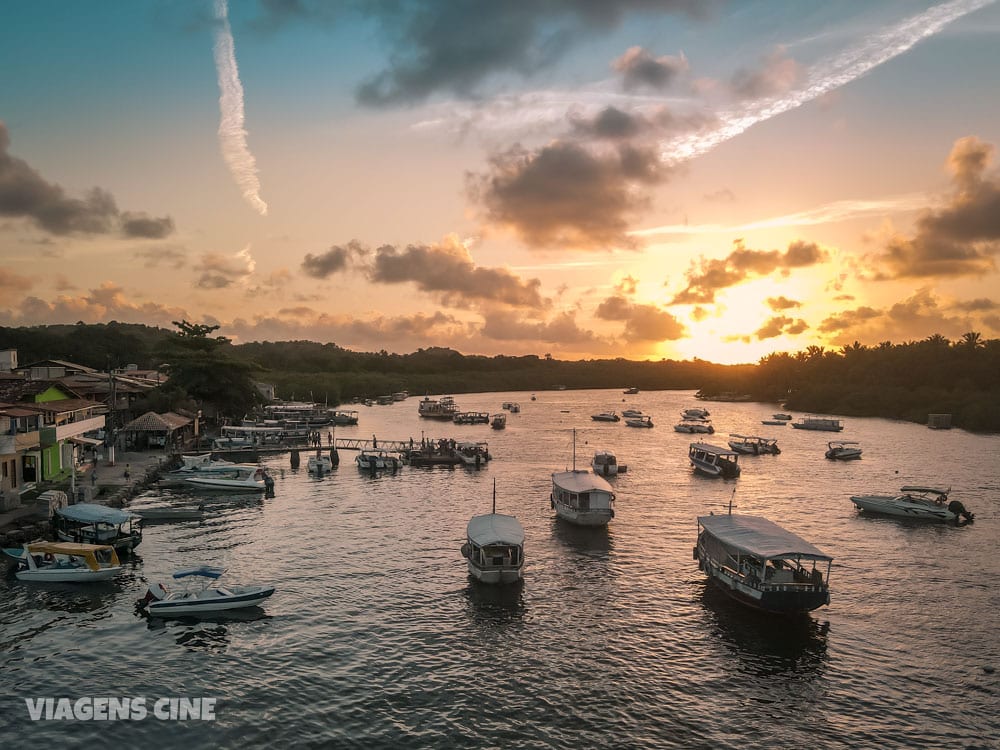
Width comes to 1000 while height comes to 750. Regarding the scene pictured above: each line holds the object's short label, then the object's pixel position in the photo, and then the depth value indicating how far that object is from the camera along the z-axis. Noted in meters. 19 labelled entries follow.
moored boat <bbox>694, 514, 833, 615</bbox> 32.75
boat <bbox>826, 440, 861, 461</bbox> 92.88
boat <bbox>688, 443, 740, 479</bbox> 79.50
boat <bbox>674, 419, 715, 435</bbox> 126.31
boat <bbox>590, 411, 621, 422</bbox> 154.75
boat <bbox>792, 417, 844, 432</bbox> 132.71
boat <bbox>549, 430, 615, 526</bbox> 52.03
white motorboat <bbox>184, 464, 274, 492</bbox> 66.81
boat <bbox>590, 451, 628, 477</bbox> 78.62
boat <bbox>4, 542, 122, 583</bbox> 37.25
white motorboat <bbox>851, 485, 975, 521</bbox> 55.66
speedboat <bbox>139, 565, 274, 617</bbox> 33.28
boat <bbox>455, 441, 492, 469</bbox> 86.09
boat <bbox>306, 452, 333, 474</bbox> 79.31
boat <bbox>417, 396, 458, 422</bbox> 157.62
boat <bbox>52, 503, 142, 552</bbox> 42.28
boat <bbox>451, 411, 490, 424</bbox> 146.00
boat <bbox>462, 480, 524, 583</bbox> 37.91
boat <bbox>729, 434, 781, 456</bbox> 98.94
